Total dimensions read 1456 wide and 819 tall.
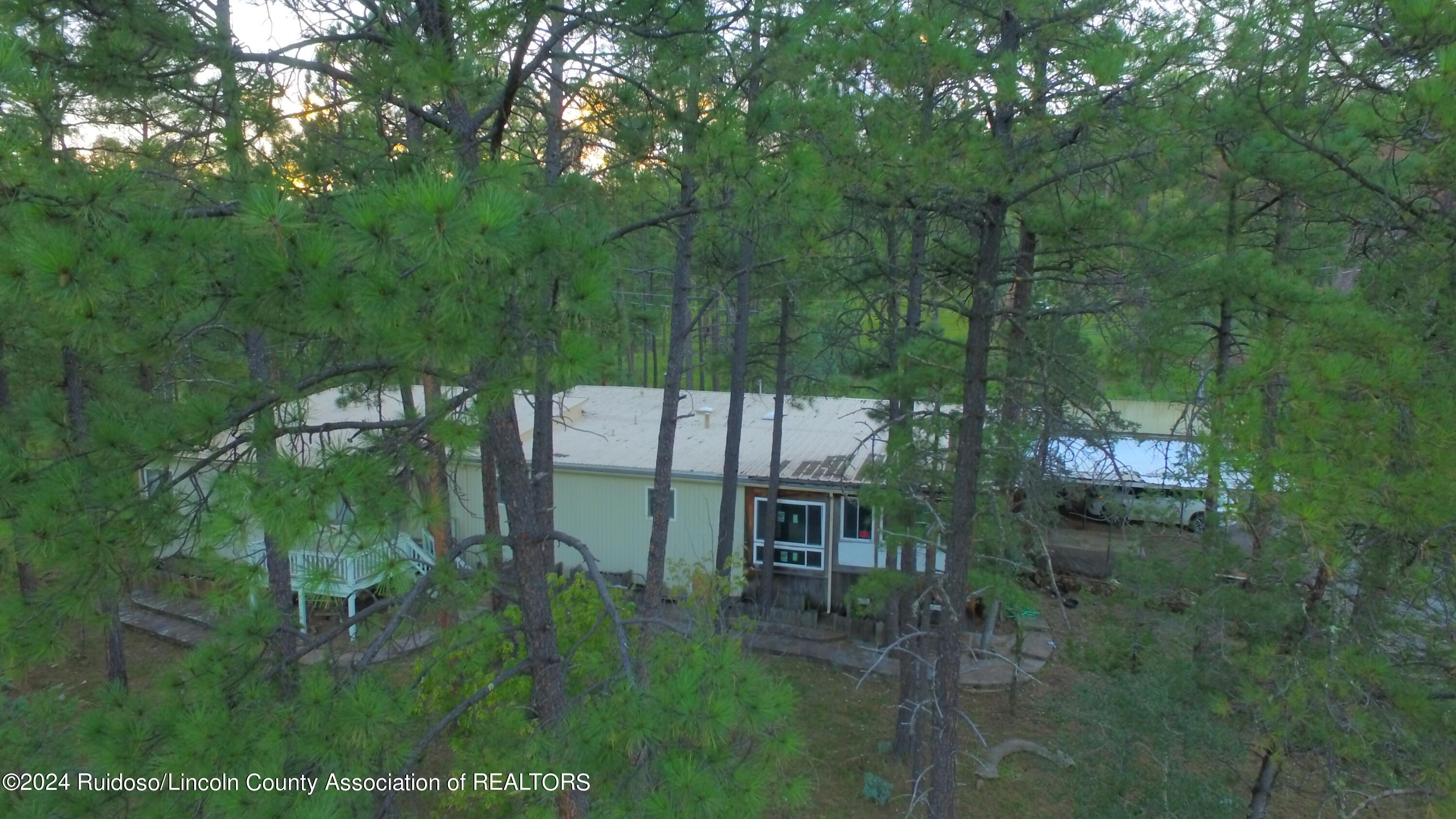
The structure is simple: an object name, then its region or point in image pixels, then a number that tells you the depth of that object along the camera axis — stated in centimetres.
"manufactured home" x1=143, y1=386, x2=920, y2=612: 1306
